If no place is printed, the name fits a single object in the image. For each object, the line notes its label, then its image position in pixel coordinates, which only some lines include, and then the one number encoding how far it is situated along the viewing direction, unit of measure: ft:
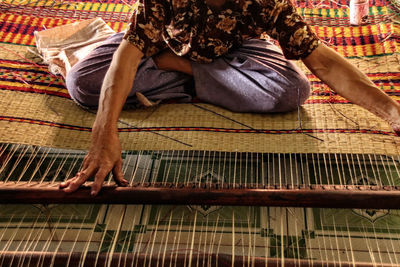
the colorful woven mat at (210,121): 5.56
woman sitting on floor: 4.64
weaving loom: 4.22
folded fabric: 6.77
